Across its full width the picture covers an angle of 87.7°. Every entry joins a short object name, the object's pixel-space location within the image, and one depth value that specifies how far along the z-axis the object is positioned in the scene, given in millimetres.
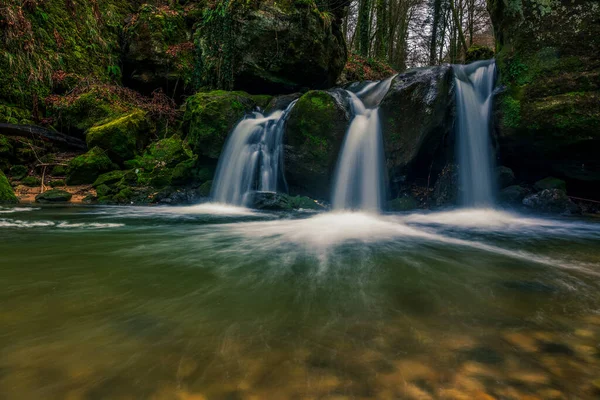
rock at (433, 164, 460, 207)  7305
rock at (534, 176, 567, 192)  6867
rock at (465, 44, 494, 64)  13406
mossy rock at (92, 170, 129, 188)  8953
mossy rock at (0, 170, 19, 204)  7223
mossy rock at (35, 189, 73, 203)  7691
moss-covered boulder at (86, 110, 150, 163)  9477
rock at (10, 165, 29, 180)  9070
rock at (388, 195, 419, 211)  7321
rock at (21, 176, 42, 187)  8742
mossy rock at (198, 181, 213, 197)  8711
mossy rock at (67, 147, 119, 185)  9023
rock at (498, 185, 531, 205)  6957
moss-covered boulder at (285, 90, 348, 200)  7543
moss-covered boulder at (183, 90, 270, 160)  8773
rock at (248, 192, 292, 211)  7105
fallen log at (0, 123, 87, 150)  9000
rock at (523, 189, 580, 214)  6523
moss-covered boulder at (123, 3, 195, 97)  12516
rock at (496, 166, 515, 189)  7188
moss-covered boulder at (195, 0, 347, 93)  9828
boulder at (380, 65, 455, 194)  6844
